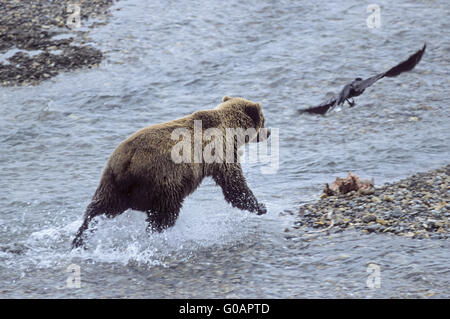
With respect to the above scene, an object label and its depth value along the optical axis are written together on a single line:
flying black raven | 16.05
